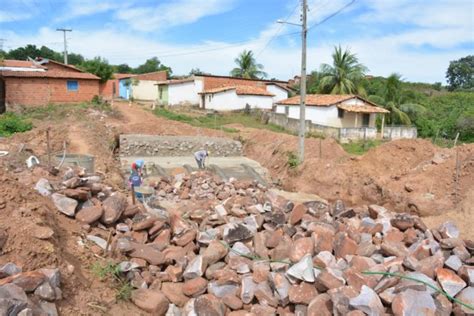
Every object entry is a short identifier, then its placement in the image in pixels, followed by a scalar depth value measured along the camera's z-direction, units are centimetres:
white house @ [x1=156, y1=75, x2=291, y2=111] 3216
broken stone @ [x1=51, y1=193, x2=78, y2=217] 562
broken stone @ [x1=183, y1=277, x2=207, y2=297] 517
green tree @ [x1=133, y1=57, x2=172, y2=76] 6871
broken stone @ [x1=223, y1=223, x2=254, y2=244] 609
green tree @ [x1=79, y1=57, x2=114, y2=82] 3397
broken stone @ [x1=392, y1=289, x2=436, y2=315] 423
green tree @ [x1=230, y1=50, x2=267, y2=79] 4309
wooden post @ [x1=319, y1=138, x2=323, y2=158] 1692
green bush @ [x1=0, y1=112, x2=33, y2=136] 1706
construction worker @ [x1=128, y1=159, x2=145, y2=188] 1008
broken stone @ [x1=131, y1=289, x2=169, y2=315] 477
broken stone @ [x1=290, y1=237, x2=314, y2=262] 547
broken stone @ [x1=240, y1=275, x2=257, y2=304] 501
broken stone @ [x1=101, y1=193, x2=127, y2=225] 591
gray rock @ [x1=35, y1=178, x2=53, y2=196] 588
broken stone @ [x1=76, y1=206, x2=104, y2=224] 568
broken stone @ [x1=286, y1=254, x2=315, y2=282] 493
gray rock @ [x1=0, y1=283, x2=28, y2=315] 334
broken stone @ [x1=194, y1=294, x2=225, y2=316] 470
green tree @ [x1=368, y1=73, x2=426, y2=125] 2717
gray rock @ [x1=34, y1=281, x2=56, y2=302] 380
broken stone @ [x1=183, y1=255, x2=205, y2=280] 538
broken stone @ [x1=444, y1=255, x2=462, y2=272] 508
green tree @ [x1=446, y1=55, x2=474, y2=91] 6006
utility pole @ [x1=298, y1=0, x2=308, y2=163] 1463
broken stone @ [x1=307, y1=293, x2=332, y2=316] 450
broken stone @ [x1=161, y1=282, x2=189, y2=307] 511
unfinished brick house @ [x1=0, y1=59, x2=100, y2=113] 2262
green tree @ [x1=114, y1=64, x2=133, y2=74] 7015
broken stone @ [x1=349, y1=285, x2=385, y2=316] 430
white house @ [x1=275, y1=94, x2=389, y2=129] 2494
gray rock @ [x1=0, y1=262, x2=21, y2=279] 392
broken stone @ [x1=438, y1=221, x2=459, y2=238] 614
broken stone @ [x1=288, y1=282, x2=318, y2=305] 478
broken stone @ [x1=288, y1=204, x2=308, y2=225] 689
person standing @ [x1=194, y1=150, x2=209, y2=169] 1558
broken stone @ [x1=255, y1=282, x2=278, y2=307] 492
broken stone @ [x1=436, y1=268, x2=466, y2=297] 466
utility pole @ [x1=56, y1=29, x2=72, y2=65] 4039
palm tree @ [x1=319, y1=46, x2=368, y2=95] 3119
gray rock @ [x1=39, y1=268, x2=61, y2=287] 397
